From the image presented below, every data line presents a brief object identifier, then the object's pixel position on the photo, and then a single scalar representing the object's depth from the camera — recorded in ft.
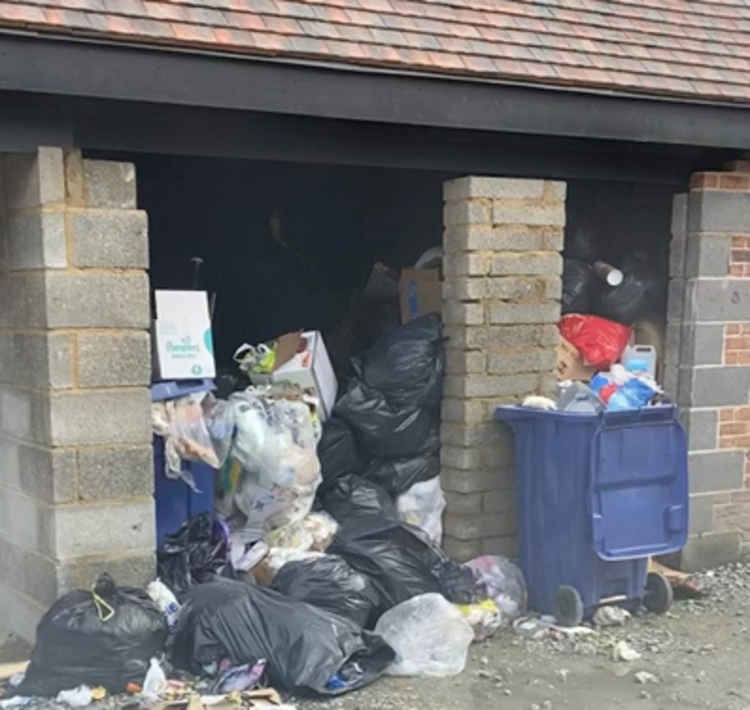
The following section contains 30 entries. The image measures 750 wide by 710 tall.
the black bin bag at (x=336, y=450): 17.98
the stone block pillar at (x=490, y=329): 17.75
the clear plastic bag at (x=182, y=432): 15.97
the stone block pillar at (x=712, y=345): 19.97
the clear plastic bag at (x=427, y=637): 14.79
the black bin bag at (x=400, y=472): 18.20
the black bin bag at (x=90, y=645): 13.61
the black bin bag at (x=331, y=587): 15.23
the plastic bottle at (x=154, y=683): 13.46
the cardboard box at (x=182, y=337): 16.26
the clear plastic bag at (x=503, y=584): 17.20
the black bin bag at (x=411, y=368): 17.95
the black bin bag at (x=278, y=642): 13.85
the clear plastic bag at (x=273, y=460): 16.58
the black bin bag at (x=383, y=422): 17.90
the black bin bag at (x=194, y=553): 15.90
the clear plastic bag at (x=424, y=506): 18.16
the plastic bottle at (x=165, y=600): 14.89
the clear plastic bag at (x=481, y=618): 16.24
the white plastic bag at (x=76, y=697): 13.35
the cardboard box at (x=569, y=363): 19.88
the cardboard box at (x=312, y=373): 18.24
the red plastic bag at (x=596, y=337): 20.03
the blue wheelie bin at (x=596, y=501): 16.30
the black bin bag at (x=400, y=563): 16.05
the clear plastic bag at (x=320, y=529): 17.02
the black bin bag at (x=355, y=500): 17.75
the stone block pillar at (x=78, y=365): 14.38
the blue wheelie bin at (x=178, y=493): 16.62
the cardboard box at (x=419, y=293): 19.27
